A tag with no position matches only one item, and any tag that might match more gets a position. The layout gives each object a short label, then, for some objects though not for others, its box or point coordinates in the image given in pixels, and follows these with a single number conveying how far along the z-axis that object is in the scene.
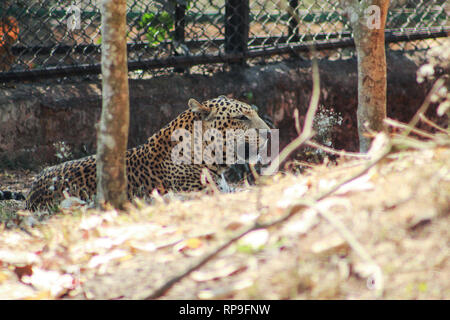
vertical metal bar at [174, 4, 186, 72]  13.45
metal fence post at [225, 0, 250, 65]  13.77
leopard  10.61
